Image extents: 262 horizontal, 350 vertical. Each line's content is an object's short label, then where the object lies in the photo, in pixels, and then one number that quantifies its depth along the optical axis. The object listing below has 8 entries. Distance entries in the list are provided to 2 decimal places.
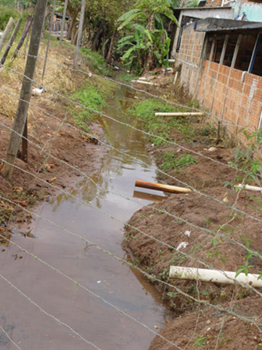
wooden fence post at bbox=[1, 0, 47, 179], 4.59
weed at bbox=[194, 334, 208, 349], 3.03
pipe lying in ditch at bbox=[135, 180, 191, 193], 7.25
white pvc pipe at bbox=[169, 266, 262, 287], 3.81
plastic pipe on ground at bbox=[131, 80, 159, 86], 21.02
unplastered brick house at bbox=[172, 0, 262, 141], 9.19
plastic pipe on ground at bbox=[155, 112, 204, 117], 12.73
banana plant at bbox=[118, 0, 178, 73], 21.80
